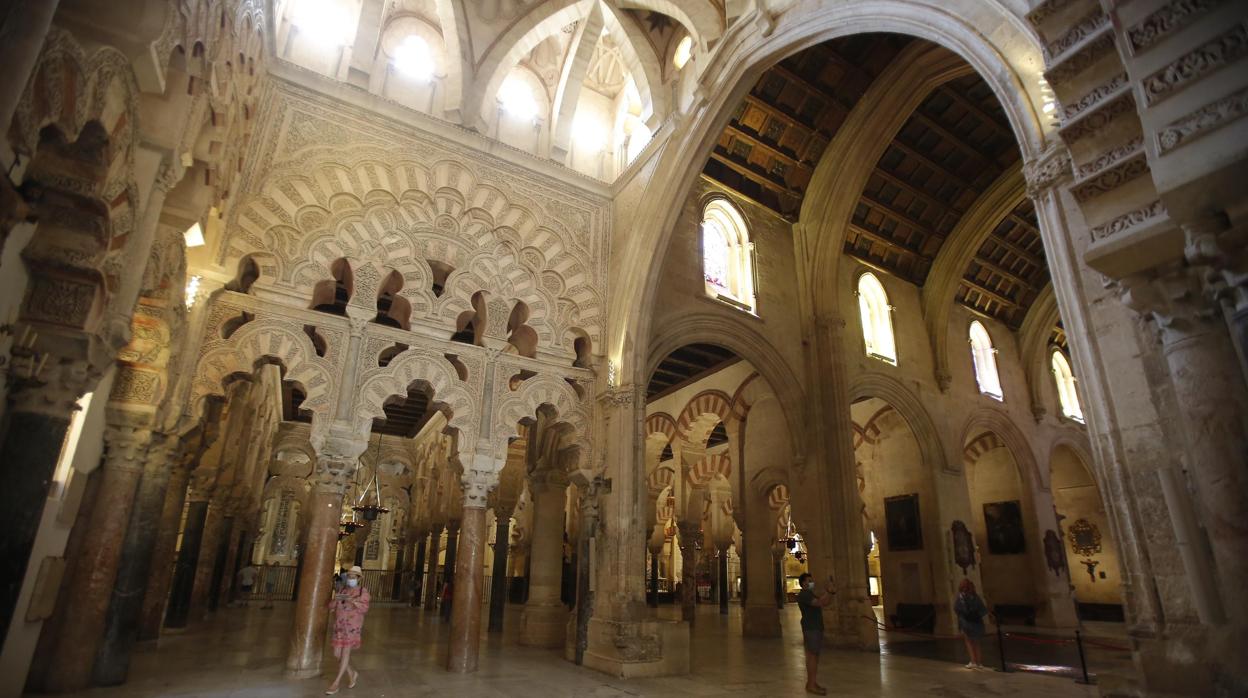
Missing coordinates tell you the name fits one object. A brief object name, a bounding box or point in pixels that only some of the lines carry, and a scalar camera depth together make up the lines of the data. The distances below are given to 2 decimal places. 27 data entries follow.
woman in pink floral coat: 6.32
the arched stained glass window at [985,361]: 16.39
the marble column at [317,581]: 6.77
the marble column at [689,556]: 15.68
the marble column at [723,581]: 18.05
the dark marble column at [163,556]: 8.80
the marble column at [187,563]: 10.63
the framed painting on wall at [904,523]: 13.87
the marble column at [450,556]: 14.40
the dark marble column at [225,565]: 14.82
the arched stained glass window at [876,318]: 14.40
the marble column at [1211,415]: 2.72
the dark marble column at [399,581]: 20.83
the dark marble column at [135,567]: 6.01
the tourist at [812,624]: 6.25
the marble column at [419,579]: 18.63
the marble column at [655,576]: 17.14
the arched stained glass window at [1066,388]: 18.42
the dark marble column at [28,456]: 3.32
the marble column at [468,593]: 7.45
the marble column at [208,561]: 13.41
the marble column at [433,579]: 17.20
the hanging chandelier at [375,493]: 14.93
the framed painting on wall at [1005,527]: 15.41
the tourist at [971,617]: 8.10
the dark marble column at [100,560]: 5.61
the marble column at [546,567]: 10.35
